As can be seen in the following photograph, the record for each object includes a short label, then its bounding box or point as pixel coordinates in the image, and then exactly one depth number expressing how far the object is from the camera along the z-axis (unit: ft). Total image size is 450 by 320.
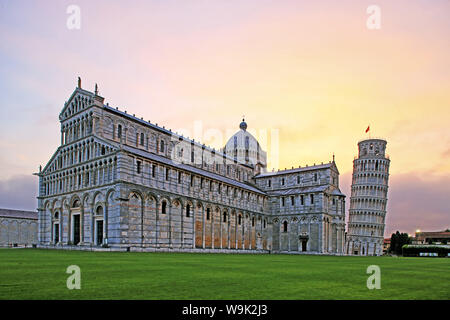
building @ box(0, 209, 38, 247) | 270.46
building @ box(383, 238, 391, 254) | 601.21
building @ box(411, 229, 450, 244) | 486.38
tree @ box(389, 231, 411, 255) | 367.02
